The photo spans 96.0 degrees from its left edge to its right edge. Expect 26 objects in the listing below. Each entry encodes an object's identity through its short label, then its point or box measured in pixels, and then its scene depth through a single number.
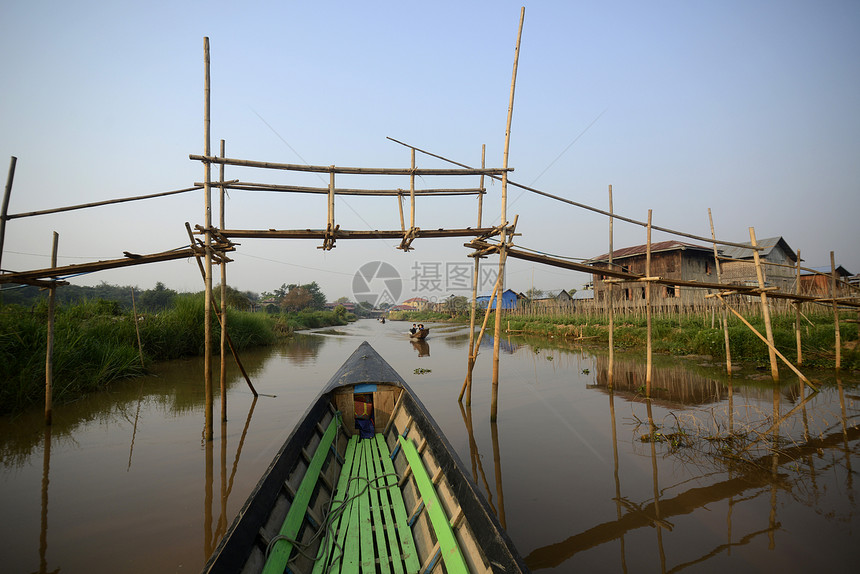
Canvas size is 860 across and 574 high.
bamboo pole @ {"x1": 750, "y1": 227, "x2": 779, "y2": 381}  8.44
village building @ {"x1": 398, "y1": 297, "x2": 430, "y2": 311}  98.11
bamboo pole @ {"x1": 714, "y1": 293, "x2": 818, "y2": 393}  8.05
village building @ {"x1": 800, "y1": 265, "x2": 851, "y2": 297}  22.49
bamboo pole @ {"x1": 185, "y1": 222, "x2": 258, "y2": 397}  6.02
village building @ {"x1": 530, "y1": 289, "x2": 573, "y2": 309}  25.52
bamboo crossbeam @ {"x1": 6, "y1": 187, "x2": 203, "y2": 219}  5.77
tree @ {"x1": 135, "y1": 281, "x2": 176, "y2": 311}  40.55
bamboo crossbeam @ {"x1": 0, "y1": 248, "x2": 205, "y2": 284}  5.70
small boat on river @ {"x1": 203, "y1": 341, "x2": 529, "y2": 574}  2.28
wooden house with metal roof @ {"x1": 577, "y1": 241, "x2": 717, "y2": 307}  20.66
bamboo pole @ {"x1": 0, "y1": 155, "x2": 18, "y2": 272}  5.68
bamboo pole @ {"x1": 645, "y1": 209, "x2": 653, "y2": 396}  8.18
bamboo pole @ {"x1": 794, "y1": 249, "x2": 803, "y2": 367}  10.07
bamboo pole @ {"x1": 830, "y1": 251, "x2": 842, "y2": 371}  9.57
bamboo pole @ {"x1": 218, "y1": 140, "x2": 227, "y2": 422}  6.46
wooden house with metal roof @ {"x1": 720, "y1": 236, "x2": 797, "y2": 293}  21.16
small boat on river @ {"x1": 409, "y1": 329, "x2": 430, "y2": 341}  24.34
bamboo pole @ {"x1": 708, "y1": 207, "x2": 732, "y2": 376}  9.18
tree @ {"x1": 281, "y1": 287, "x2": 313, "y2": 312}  53.91
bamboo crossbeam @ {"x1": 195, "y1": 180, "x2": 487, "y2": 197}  6.53
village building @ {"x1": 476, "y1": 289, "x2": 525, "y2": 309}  42.97
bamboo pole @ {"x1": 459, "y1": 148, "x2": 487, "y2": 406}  7.57
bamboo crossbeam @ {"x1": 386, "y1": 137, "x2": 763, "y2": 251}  7.10
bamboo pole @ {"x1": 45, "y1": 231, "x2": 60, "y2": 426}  6.25
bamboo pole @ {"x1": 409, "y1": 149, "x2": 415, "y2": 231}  6.80
